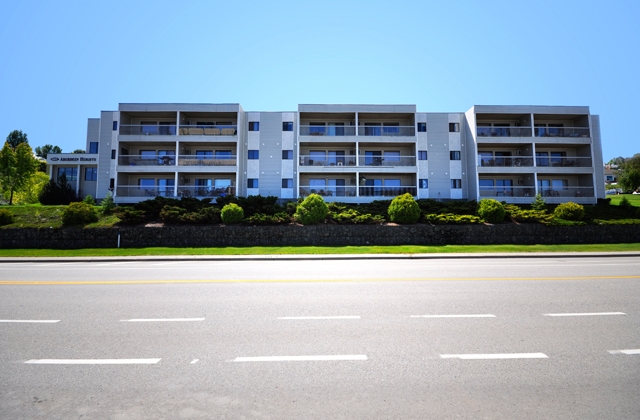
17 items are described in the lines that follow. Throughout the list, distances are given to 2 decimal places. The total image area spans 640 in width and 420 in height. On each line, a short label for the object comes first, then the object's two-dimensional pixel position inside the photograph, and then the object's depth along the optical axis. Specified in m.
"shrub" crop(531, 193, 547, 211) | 32.56
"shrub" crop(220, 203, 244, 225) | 26.98
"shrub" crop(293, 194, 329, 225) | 26.95
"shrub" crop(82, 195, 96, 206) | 34.38
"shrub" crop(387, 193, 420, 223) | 27.25
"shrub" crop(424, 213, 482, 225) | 27.12
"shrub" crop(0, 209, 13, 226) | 27.78
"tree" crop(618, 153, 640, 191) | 61.00
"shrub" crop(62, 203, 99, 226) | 27.34
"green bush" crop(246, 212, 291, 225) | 27.03
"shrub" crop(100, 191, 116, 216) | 30.06
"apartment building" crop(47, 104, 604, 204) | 36.12
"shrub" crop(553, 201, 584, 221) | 29.02
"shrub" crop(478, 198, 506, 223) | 27.47
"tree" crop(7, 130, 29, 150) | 92.25
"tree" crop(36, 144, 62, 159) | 103.88
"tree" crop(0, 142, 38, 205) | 43.59
